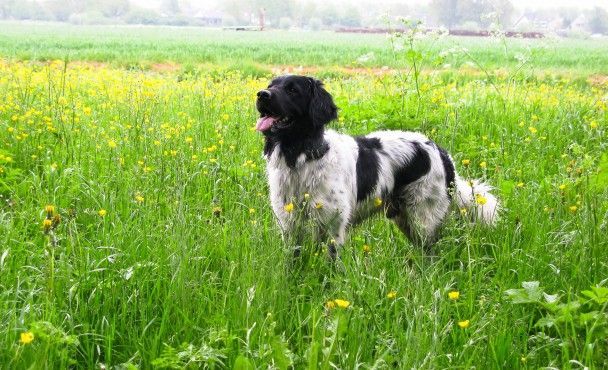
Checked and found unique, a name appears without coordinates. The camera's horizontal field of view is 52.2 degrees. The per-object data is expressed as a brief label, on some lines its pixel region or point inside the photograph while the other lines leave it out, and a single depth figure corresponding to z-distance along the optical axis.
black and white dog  3.68
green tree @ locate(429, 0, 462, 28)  95.19
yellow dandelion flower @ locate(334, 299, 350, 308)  1.97
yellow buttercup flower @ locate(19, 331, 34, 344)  1.74
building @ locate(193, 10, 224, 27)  127.16
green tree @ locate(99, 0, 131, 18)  115.19
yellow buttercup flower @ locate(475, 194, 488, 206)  2.85
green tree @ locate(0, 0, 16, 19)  101.96
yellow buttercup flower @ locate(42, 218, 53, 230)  2.00
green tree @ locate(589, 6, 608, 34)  99.19
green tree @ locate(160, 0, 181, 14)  137.30
